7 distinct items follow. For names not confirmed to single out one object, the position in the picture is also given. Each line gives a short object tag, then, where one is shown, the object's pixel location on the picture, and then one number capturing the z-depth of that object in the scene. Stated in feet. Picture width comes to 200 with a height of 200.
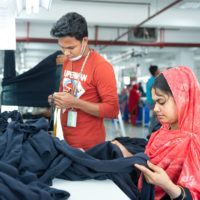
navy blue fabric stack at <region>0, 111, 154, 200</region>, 2.88
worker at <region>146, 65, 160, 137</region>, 16.85
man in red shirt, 4.95
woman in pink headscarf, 3.05
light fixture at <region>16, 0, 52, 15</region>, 5.02
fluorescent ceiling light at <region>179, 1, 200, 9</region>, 19.21
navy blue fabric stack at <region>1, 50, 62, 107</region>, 6.11
